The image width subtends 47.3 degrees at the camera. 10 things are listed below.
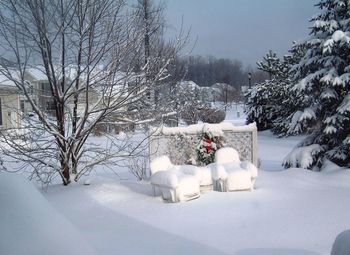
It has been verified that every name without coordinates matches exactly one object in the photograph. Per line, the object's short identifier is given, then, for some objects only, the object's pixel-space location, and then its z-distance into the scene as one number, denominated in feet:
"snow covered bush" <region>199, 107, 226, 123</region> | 55.63
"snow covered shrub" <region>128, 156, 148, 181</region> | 28.02
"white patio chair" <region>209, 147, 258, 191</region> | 21.42
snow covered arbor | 26.99
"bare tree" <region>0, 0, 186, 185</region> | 21.88
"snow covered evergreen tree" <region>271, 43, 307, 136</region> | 61.11
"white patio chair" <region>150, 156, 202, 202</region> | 19.98
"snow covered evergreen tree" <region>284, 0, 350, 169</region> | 26.96
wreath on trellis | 26.35
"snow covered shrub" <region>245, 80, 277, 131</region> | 68.85
